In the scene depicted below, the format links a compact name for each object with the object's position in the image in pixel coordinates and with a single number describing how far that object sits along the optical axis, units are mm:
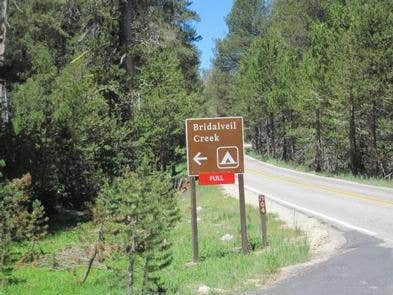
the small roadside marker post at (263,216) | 11812
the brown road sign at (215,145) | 11477
